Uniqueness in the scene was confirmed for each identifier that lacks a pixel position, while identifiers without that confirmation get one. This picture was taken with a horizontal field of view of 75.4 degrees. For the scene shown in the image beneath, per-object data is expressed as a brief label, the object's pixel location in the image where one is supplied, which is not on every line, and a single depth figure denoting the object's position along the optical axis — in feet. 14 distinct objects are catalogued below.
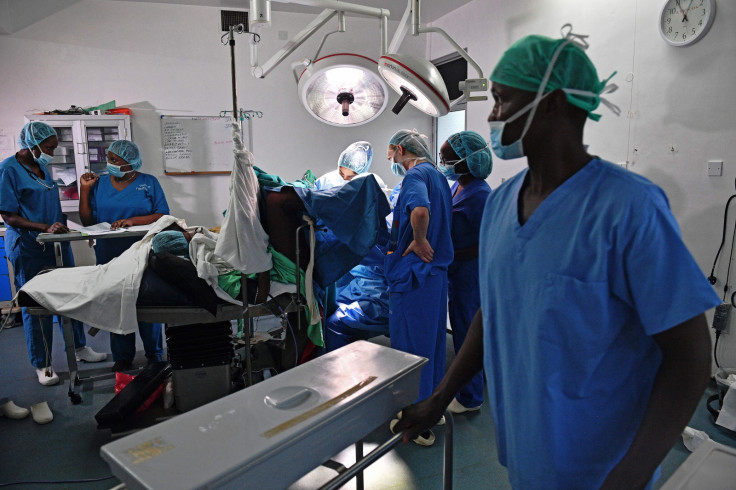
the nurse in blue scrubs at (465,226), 8.13
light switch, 8.64
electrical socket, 8.87
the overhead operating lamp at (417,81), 6.08
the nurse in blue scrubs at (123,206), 10.23
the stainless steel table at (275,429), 2.33
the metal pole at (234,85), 6.28
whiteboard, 15.44
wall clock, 8.60
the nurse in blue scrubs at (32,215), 9.59
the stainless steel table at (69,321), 8.42
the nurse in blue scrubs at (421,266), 7.09
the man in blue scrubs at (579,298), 2.23
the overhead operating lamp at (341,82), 6.63
